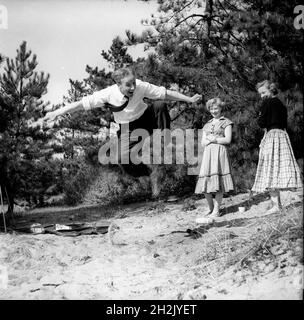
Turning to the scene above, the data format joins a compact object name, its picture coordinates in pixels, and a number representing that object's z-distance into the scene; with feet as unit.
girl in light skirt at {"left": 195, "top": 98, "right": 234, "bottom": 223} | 20.02
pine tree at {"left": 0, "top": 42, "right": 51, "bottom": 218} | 37.14
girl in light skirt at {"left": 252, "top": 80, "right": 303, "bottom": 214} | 17.98
